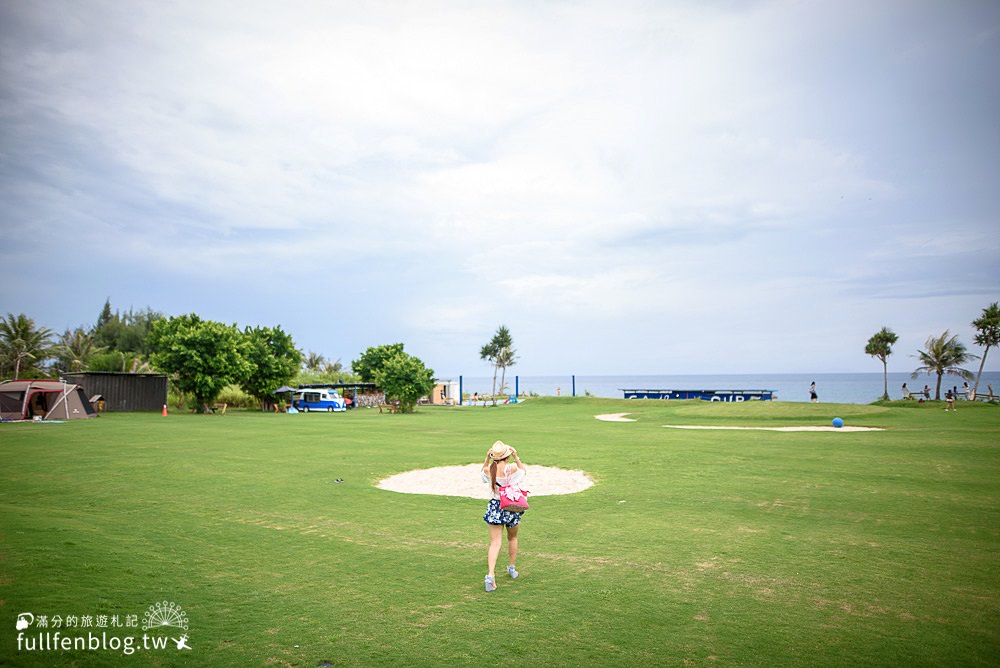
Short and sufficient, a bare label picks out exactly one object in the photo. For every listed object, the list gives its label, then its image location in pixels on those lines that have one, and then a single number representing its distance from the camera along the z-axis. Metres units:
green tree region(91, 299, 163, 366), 93.12
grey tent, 37.78
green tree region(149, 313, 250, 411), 47.56
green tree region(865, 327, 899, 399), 65.69
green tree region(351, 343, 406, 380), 68.25
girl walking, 8.59
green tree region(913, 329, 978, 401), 62.09
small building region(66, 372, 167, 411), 50.22
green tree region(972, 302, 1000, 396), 56.72
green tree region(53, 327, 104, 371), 72.88
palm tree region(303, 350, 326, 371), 107.69
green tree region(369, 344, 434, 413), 53.97
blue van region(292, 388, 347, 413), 59.08
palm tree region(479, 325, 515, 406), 101.79
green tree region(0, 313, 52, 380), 62.41
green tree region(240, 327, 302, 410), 55.47
